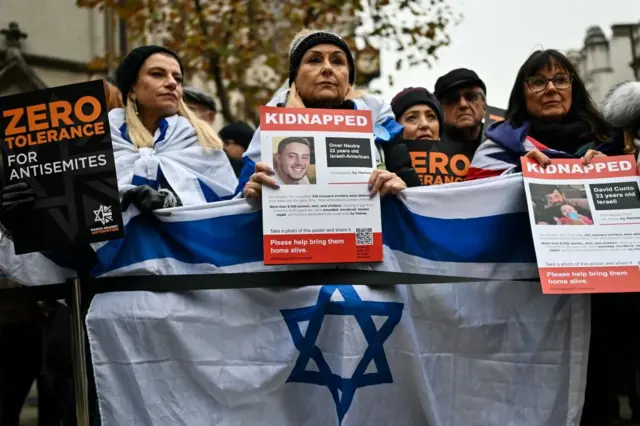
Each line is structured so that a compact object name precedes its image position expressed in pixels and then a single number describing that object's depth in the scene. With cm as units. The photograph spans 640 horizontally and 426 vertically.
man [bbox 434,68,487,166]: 530
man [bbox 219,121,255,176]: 655
